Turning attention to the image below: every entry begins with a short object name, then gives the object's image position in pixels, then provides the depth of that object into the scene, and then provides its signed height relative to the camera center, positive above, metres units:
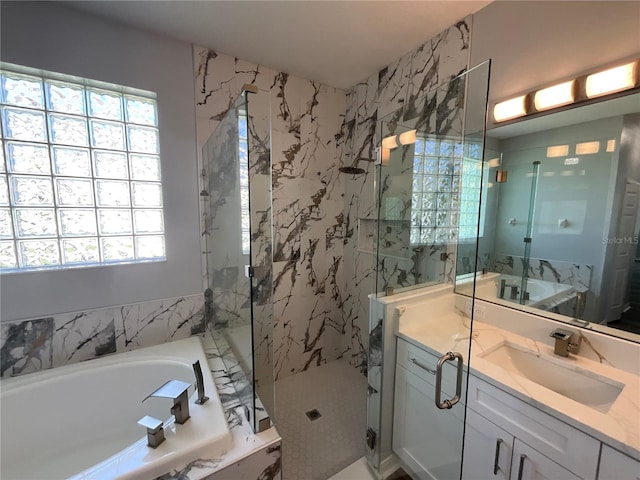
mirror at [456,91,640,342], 1.10 -0.01
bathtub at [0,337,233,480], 1.17 -1.13
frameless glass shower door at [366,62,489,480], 1.47 +0.03
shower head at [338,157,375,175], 2.36 +0.41
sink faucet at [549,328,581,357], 1.19 -0.58
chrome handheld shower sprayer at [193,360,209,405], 1.31 -0.89
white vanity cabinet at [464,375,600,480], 0.85 -0.81
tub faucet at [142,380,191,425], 1.17 -0.86
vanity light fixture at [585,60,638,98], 1.04 +0.58
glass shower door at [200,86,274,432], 1.09 -0.17
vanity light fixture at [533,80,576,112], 1.21 +0.59
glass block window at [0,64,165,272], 1.49 +0.21
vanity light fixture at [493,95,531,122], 1.38 +0.59
